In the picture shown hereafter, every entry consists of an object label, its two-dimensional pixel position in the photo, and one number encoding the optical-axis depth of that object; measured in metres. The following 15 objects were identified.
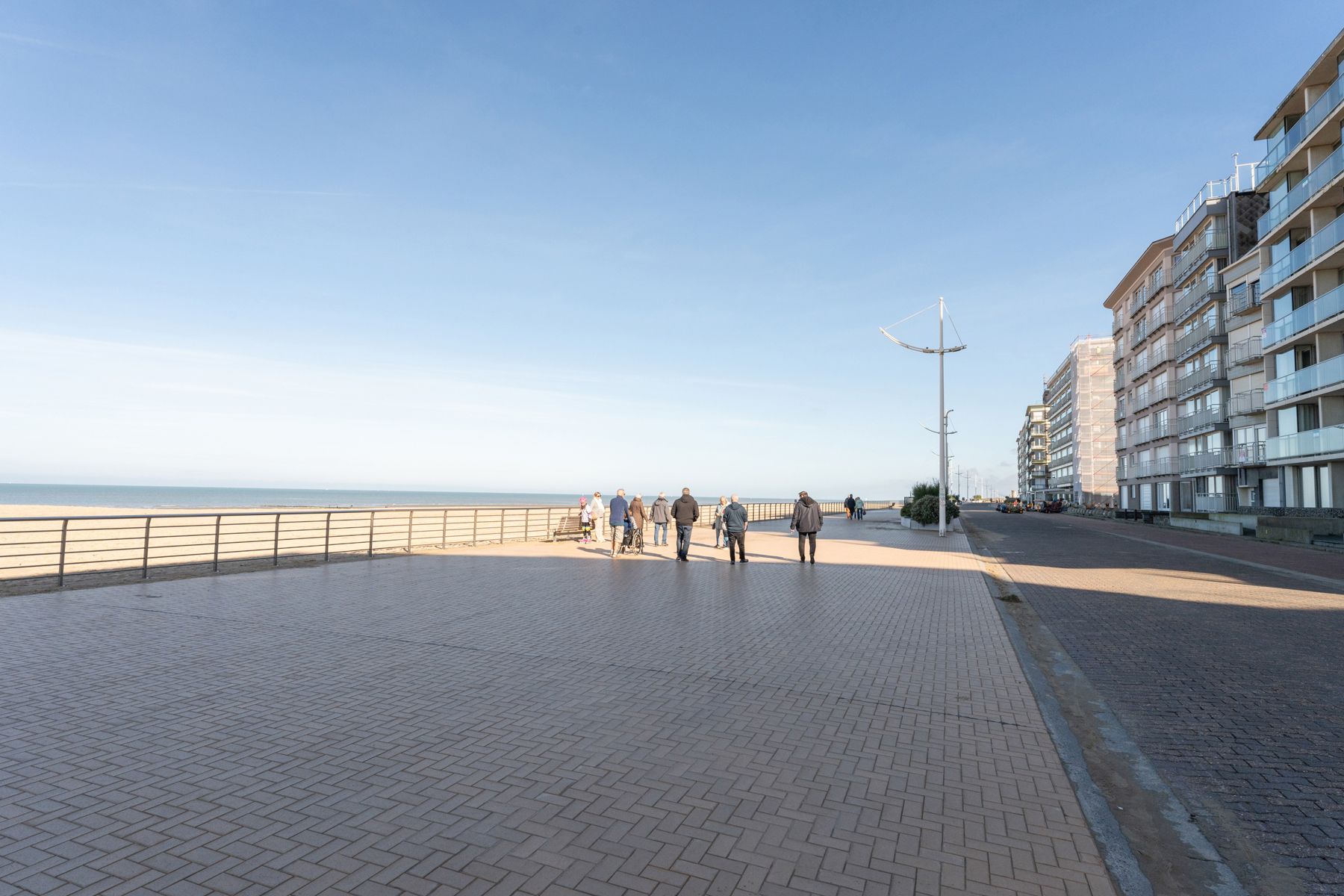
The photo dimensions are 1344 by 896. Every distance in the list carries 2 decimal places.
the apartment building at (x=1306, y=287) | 28.81
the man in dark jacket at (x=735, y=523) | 16.36
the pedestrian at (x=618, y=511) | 18.14
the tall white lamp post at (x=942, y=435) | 31.79
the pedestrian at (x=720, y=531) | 20.39
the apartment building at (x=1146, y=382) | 50.12
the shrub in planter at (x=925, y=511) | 34.97
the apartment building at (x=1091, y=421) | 88.25
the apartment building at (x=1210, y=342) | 41.12
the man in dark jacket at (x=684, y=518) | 17.52
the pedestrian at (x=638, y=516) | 19.25
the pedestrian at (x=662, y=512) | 22.30
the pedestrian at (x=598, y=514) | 21.70
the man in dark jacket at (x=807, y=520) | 16.44
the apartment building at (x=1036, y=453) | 130.00
